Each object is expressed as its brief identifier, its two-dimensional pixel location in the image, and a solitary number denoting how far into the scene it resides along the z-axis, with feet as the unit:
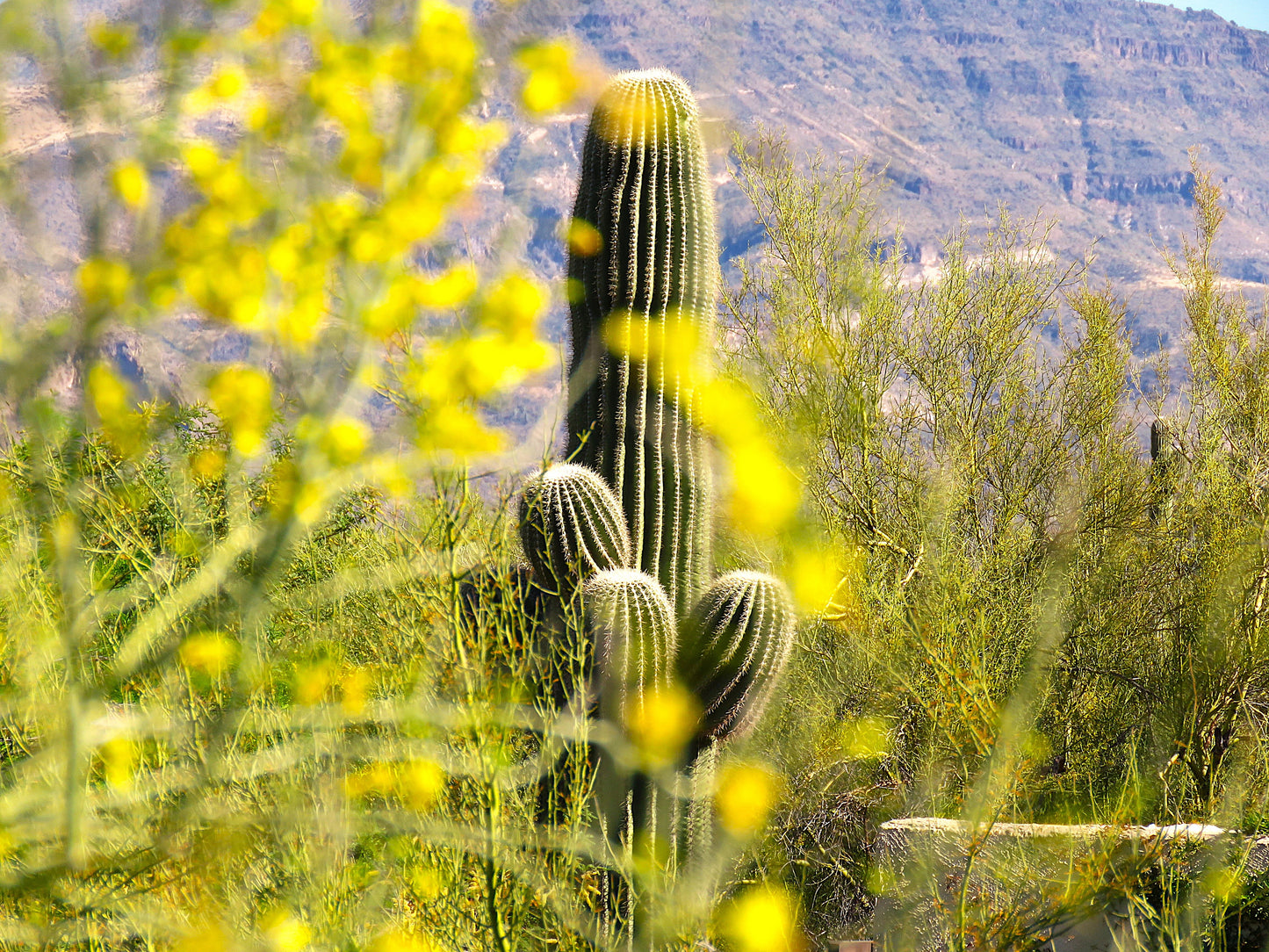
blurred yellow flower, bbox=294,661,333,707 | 54.00
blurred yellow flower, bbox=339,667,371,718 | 56.47
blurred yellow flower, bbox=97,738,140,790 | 49.49
